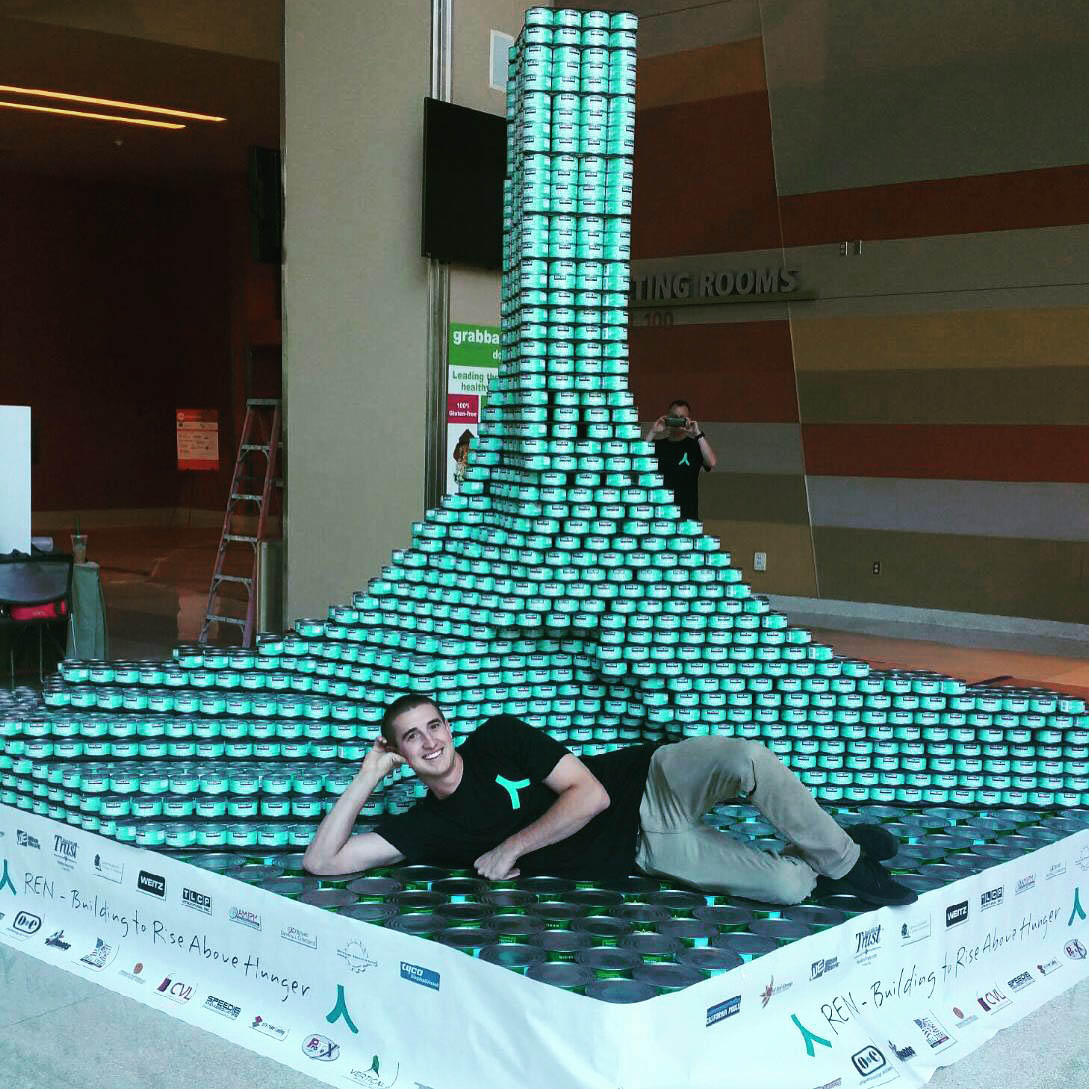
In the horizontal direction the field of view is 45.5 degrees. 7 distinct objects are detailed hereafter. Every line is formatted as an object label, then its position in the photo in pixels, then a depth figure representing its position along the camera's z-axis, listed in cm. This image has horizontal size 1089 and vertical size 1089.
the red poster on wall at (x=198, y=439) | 2159
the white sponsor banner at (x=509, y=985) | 307
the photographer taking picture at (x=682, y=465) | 1012
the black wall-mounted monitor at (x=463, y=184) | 859
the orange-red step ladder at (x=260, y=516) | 943
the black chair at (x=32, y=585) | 767
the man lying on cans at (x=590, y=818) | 366
